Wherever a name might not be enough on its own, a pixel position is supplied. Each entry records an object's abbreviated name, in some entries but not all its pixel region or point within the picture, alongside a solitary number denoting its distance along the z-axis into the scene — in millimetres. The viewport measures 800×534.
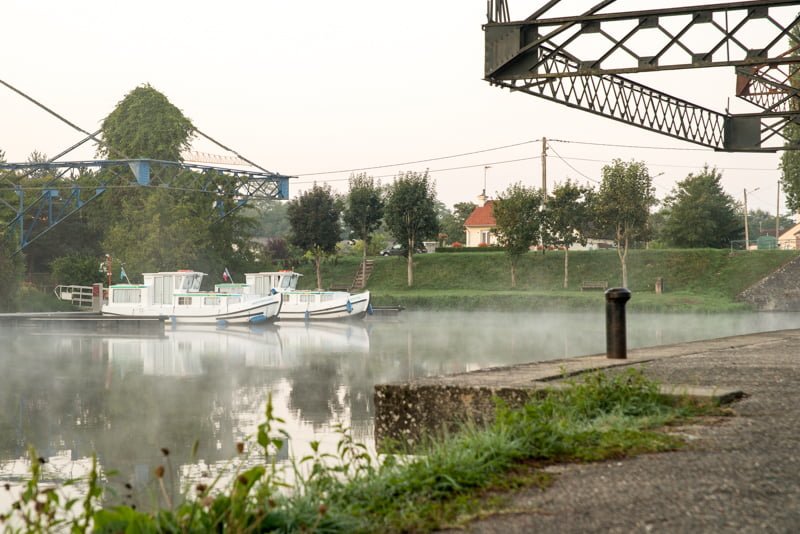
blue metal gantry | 50219
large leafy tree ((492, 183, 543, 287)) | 54938
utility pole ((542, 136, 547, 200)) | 56691
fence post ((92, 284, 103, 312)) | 49575
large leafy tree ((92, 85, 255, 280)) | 54312
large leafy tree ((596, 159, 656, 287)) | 52000
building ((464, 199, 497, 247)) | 93062
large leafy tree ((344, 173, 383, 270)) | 65062
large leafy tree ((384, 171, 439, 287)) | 61250
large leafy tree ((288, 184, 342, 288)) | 63750
